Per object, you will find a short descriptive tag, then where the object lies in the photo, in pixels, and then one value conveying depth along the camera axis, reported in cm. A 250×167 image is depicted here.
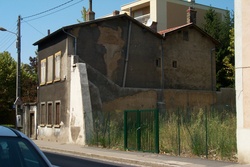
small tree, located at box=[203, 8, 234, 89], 4025
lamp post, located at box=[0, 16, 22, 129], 2902
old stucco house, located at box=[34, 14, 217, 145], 2542
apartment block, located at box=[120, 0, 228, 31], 4700
